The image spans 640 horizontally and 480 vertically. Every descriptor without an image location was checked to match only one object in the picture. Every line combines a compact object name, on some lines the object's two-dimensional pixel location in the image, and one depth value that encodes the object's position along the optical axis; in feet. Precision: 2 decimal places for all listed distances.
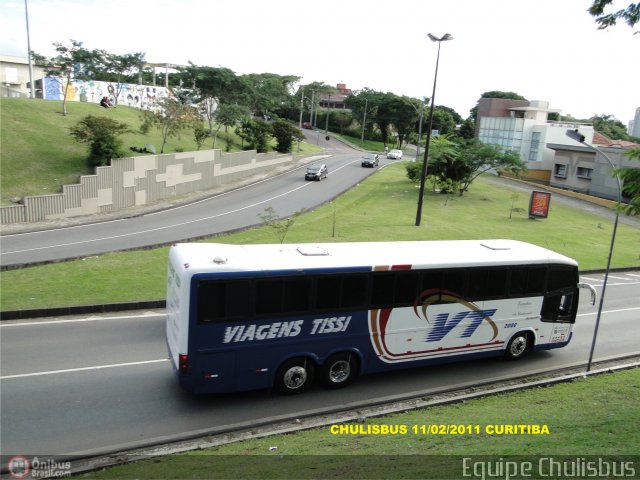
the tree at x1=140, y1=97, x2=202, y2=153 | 125.18
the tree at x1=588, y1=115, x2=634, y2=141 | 328.21
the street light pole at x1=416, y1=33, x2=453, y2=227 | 92.12
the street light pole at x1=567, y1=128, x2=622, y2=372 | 41.67
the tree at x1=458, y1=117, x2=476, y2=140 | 313.44
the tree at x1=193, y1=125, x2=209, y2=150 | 140.87
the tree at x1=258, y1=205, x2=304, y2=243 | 74.13
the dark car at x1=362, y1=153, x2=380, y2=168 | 199.62
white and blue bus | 32.68
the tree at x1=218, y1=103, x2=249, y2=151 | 156.18
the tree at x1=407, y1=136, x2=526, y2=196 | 146.20
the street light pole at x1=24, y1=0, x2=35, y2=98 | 123.78
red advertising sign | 126.52
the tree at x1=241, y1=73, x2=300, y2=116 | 179.62
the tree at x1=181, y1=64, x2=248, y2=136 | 164.66
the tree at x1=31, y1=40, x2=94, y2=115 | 126.11
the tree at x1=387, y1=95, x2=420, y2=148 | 299.17
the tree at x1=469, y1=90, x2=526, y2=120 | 376.27
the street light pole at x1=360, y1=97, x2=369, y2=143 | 311.93
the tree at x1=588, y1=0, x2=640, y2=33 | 32.81
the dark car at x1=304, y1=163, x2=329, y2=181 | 160.35
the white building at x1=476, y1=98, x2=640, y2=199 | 178.40
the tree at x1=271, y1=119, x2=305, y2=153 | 193.47
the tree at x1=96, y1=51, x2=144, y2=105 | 153.17
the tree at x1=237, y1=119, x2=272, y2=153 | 175.63
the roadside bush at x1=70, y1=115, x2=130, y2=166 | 103.50
